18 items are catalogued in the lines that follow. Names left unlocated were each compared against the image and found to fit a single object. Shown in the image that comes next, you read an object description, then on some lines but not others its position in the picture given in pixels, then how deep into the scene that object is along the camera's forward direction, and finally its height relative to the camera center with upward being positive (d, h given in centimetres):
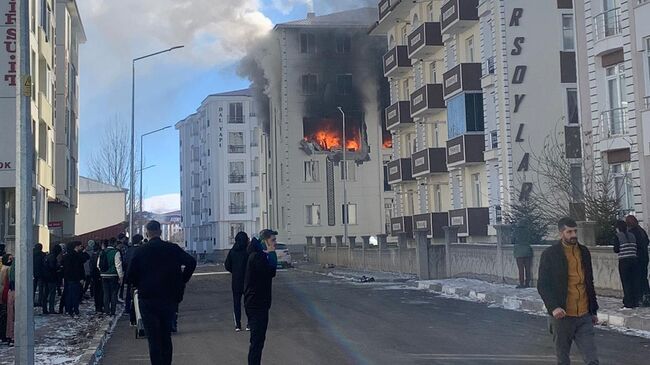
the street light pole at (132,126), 4096 +580
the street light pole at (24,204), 922 +49
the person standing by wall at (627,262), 1700 -64
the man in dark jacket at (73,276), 1978 -68
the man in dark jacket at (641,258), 1717 -57
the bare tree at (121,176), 7781 +634
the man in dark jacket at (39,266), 1942 -42
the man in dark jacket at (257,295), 996 -63
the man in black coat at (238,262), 1403 -34
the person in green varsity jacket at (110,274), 1897 -64
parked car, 5241 -109
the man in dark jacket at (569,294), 842 -62
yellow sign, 968 +185
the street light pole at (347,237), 4781 +11
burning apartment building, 6981 +964
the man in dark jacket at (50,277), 1997 -72
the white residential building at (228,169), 9562 +833
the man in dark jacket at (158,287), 934 -47
